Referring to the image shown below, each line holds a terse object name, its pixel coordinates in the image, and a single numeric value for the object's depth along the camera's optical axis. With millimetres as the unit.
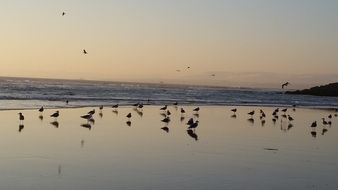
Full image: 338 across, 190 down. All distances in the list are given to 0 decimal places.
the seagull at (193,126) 25109
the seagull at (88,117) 28562
